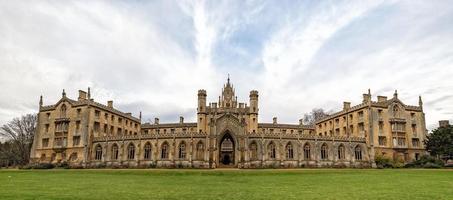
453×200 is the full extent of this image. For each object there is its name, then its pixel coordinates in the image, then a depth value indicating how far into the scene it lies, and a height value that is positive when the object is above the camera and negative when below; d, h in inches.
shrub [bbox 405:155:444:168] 2091.5 -53.3
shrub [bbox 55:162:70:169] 2245.2 -83.2
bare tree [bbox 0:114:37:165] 2792.8 +92.3
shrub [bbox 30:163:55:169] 2208.0 -87.6
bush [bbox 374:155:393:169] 2237.9 -52.6
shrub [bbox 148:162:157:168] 2123.5 -74.7
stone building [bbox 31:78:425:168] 2142.0 +78.7
